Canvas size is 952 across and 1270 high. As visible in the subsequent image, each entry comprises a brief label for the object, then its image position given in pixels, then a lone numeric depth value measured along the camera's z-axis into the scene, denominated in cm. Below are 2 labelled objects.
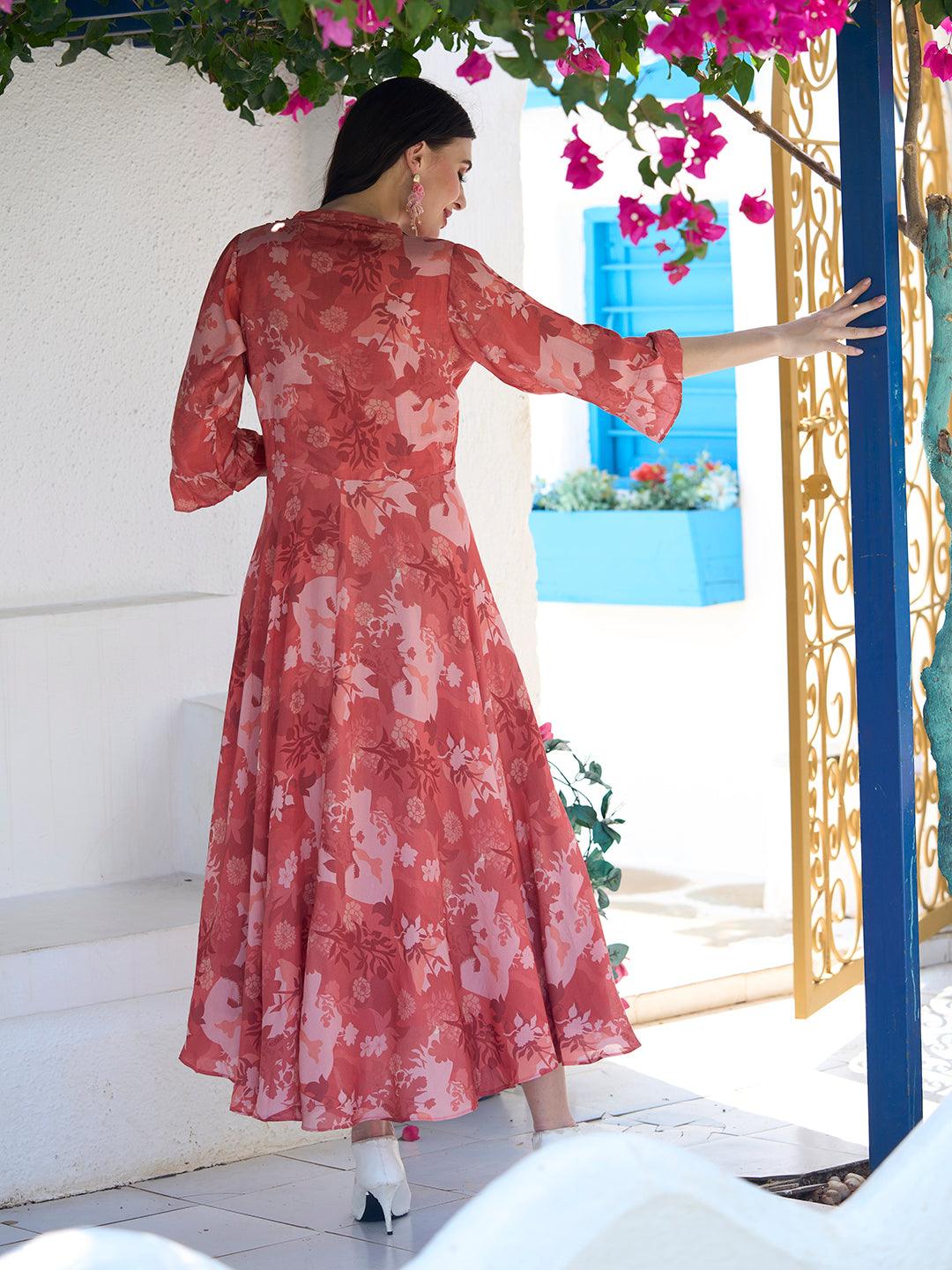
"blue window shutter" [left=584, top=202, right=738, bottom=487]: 803
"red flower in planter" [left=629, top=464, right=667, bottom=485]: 748
